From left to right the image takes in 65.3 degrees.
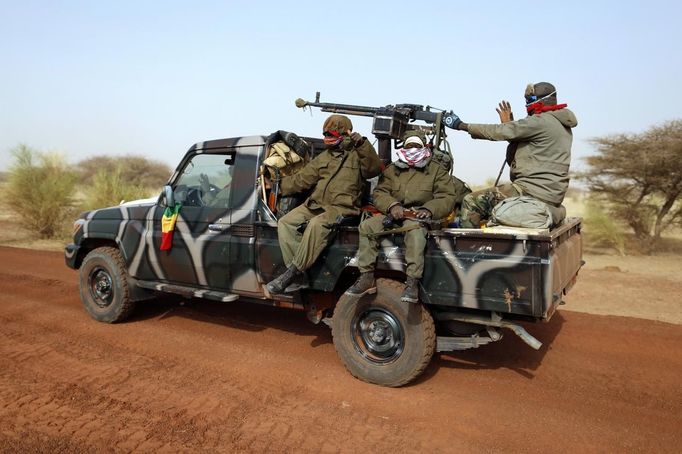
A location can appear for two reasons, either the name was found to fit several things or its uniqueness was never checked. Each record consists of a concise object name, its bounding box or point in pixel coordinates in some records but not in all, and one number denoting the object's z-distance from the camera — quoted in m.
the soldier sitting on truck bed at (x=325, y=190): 4.47
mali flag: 5.46
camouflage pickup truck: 3.82
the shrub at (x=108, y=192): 15.69
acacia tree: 12.32
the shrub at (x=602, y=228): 13.27
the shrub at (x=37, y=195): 14.84
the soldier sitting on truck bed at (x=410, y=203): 3.99
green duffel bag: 4.07
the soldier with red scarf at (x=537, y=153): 4.58
